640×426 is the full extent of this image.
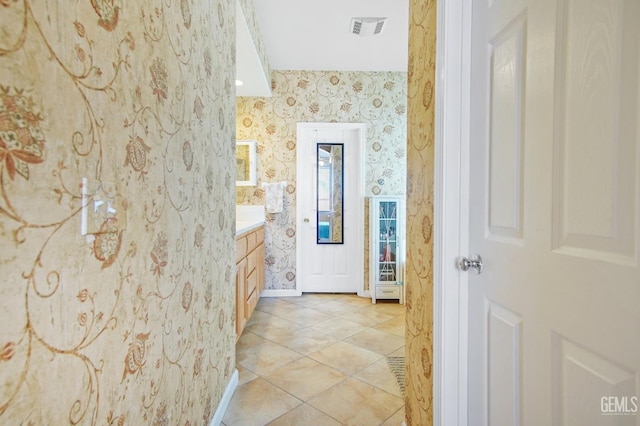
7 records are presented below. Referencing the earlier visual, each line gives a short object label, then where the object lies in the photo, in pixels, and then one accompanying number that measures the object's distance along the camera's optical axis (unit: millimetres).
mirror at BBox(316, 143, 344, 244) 3934
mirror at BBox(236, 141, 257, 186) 3730
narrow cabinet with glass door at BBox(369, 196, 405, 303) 3625
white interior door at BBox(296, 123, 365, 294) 3850
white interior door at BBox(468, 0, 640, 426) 566
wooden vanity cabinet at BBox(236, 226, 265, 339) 2332
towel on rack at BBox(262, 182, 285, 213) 3738
